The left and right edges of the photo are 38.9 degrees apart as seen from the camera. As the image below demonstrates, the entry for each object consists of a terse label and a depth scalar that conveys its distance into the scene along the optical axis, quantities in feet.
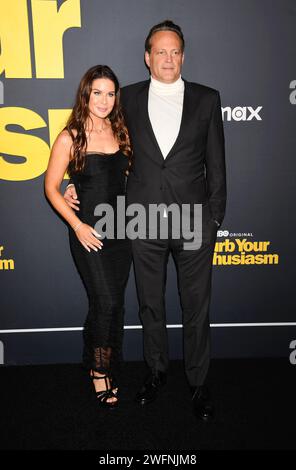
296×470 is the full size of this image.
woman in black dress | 7.22
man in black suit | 7.33
